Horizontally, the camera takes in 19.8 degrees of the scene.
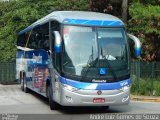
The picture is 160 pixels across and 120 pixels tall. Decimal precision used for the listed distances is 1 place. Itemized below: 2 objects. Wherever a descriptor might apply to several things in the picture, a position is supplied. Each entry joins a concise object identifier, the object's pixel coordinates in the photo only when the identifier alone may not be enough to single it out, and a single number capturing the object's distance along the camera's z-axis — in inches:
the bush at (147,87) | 916.6
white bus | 577.0
